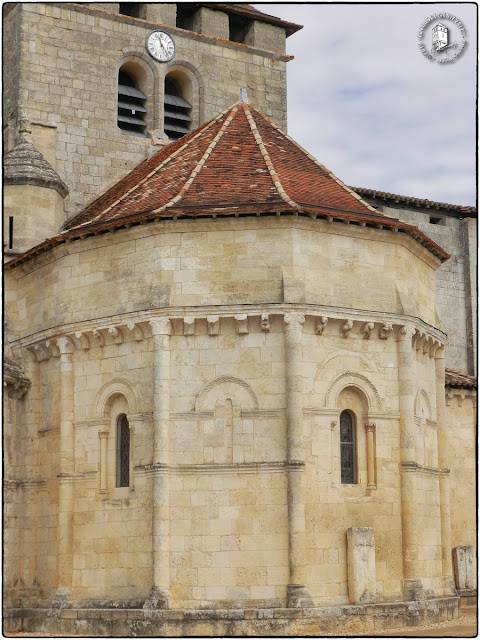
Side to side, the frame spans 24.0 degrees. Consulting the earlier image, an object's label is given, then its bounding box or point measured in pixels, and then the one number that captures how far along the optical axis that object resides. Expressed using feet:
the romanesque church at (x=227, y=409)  65.51
